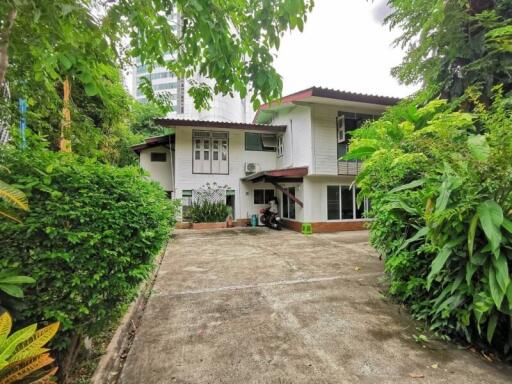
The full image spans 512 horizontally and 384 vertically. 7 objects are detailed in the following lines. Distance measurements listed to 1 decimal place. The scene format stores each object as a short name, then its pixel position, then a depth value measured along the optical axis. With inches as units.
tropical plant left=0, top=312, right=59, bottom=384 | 41.0
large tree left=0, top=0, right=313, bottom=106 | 53.3
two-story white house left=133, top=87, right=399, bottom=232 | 374.9
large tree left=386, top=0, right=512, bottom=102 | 182.7
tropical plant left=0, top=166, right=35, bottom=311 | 46.7
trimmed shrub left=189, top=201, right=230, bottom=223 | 430.9
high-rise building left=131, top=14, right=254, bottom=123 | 1457.8
